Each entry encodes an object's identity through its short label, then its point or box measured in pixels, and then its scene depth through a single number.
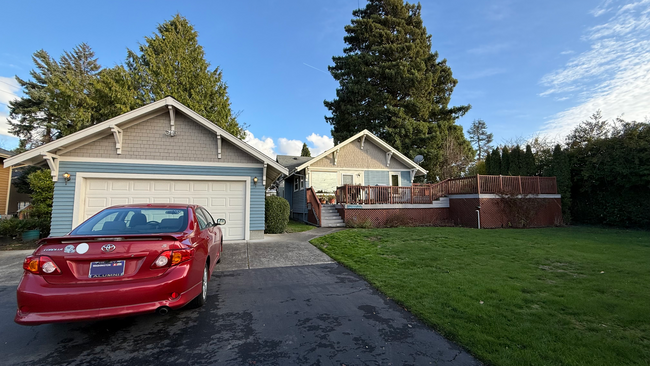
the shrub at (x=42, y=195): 13.11
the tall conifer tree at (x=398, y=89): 25.59
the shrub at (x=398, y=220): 14.30
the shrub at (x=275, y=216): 11.54
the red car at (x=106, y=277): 2.80
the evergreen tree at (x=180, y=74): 21.11
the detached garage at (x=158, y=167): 8.66
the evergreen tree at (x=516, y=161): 17.50
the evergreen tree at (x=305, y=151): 46.28
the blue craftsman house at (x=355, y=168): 18.02
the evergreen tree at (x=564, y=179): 15.56
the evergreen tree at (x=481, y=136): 51.53
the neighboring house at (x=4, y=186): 16.92
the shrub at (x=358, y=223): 13.62
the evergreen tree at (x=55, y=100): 22.03
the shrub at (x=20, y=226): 10.44
